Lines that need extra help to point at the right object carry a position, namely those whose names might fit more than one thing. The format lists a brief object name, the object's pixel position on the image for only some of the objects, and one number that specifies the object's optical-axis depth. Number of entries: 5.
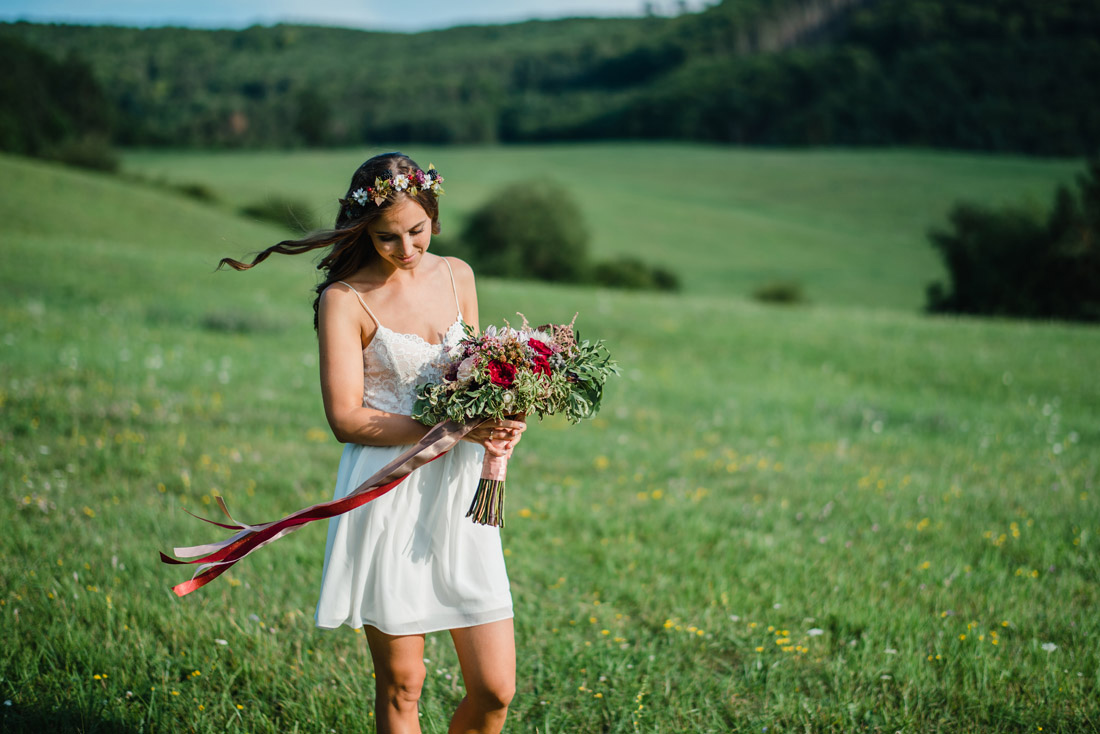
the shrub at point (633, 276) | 47.62
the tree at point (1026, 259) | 34.00
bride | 2.99
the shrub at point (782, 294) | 41.44
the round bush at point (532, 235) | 50.56
